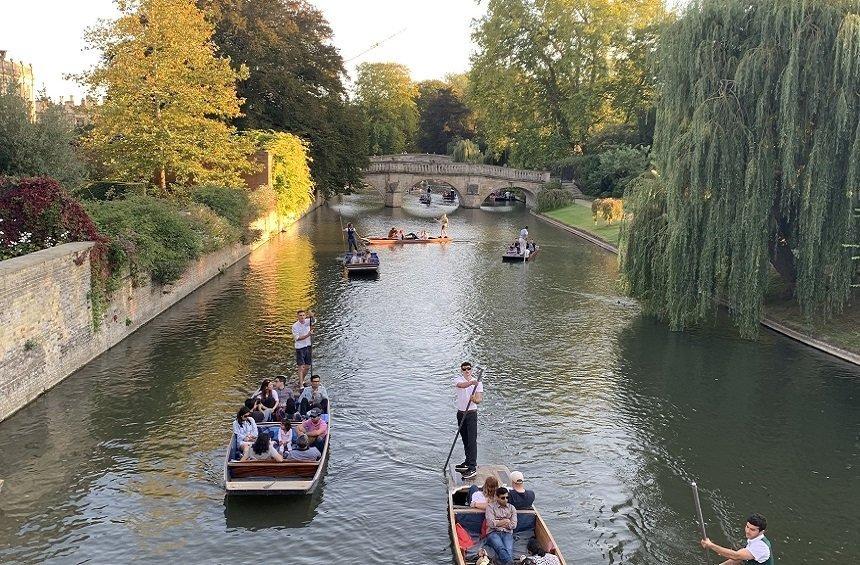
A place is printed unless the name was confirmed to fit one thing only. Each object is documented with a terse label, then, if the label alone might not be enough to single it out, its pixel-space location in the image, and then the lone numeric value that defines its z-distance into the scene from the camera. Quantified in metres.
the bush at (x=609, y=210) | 50.00
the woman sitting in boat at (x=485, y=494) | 10.45
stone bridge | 74.38
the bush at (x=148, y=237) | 21.86
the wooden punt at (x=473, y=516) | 10.01
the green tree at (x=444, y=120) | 110.31
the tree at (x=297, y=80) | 49.69
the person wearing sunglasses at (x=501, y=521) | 10.09
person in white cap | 10.92
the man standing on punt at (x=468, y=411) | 13.06
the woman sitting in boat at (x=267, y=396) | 14.67
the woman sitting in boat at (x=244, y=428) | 12.79
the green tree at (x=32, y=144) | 27.80
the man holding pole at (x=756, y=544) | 8.44
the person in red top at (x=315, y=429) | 13.39
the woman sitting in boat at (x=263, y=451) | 12.30
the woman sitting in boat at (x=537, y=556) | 9.53
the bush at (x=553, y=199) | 66.31
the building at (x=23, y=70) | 75.41
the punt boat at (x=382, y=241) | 43.78
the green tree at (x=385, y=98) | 100.25
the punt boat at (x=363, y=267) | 32.94
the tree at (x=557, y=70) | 67.19
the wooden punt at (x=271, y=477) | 11.88
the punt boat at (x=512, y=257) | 37.75
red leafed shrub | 18.86
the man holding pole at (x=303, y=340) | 17.72
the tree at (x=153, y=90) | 32.66
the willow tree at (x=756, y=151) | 19.98
